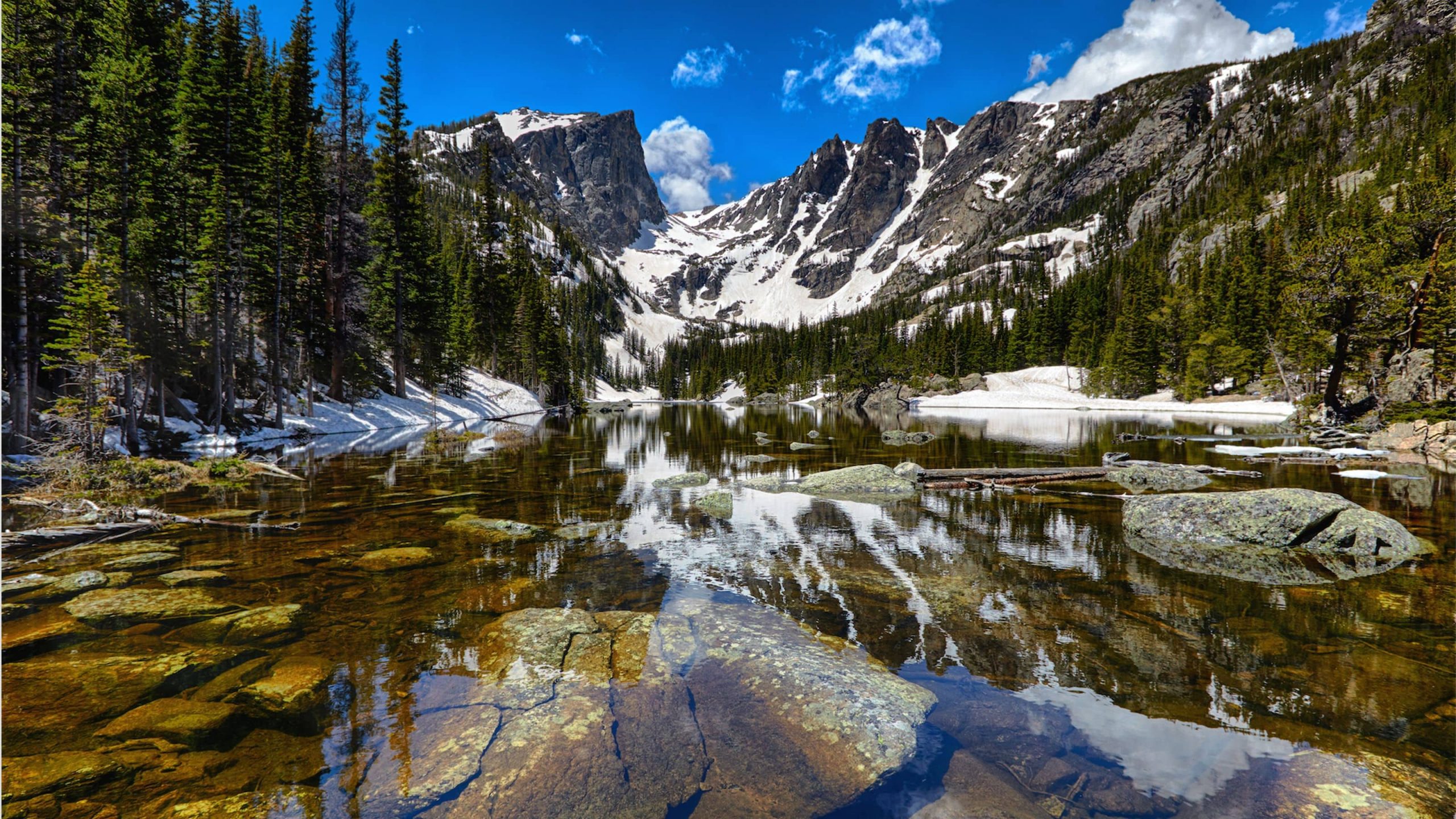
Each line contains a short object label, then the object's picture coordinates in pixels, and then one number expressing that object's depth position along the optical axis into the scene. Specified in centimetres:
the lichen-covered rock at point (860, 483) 1549
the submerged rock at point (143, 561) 805
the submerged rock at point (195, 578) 751
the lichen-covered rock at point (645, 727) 368
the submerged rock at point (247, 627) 592
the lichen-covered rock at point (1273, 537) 856
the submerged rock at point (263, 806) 333
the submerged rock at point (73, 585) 686
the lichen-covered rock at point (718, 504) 1336
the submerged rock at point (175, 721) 418
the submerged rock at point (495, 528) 1070
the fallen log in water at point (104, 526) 922
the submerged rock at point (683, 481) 1720
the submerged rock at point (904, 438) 3036
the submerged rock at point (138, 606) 627
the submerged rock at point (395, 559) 862
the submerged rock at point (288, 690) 465
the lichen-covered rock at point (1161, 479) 1507
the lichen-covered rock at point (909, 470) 1691
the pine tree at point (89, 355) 1378
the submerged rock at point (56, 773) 345
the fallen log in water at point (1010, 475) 1642
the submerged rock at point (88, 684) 432
